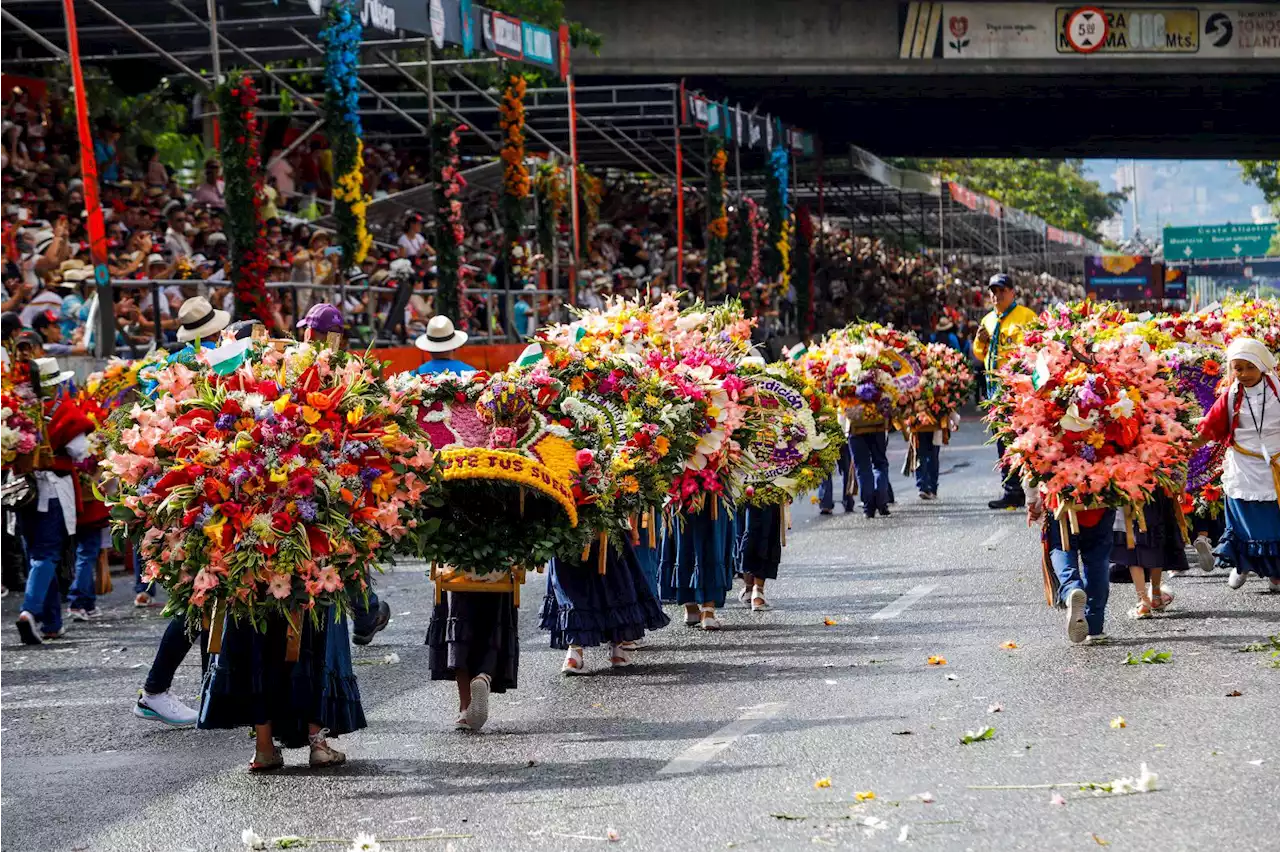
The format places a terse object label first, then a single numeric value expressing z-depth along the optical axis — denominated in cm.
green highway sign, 9925
